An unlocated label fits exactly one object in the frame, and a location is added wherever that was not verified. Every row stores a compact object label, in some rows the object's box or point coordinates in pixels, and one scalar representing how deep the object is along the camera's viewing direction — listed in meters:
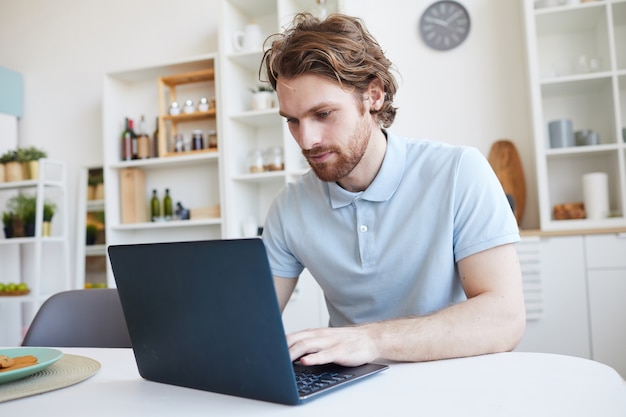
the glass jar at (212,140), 3.78
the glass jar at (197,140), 3.80
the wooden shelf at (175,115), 3.78
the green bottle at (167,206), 3.99
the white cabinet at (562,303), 2.92
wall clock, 3.48
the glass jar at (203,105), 3.75
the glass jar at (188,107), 3.79
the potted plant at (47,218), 4.03
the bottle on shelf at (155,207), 4.02
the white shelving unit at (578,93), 3.03
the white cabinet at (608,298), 2.87
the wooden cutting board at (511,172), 3.33
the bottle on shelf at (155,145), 3.99
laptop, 0.70
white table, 0.68
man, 1.26
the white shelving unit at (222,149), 3.53
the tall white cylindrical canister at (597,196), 3.04
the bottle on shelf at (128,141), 3.96
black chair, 1.54
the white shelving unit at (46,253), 4.22
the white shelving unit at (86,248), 4.14
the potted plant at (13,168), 4.04
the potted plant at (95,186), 4.22
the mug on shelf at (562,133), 3.14
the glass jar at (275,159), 3.56
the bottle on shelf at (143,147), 3.95
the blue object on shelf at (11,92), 4.37
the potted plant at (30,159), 4.00
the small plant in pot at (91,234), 4.18
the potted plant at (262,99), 3.58
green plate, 0.88
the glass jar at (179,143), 3.87
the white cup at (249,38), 3.59
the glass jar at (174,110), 3.83
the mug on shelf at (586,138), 3.09
